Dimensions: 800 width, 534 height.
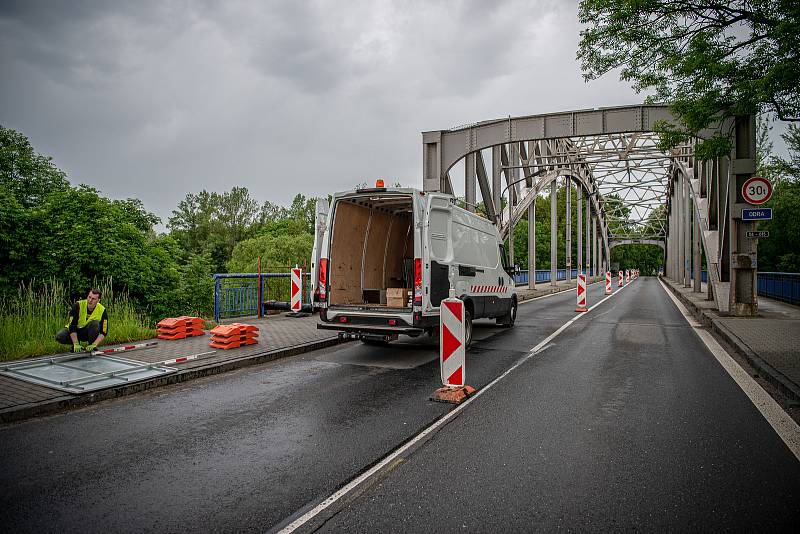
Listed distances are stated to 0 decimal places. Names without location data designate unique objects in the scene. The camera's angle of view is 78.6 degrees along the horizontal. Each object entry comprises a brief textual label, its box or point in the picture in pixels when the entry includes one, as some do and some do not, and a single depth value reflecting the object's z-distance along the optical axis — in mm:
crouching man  7668
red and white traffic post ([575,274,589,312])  17577
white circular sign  12977
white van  7949
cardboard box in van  8805
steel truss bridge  14406
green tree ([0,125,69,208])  33272
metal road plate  5906
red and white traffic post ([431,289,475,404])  5906
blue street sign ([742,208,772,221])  13523
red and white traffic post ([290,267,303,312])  13484
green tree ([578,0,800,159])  8680
